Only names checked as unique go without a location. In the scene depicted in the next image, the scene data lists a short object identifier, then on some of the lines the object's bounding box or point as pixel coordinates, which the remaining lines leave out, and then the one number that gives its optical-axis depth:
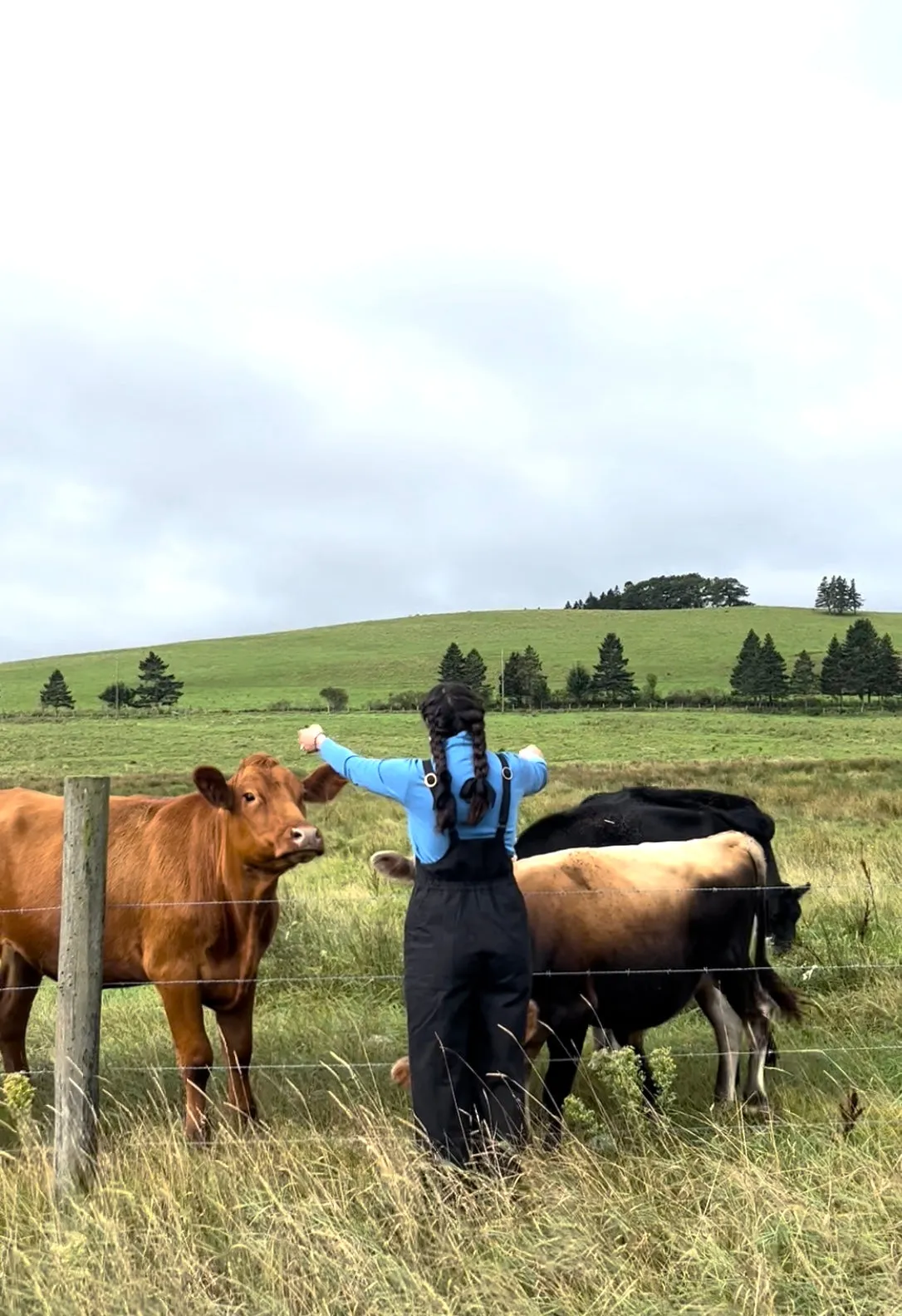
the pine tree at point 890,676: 78.19
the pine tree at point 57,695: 81.88
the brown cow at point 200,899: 5.25
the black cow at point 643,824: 7.48
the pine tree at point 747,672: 79.00
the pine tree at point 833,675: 79.62
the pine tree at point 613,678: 79.50
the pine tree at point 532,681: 76.31
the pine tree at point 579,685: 77.25
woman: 4.13
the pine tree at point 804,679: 80.88
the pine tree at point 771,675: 78.69
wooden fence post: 4.40
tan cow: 5.43
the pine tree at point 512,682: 76.19
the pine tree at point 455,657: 71.72
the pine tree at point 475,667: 71.26
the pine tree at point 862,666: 79.25
